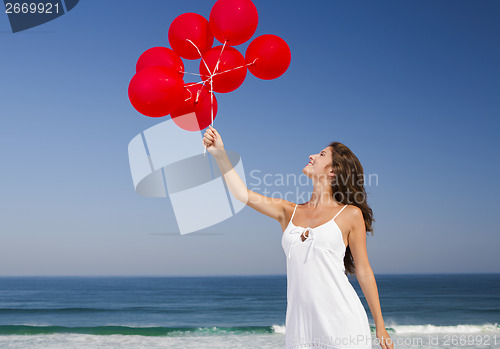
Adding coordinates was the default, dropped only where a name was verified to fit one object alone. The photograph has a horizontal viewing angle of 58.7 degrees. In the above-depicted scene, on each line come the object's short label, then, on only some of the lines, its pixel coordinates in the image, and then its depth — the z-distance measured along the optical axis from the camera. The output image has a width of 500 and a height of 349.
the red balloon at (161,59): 2.93
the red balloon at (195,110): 2.94
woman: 2.29
